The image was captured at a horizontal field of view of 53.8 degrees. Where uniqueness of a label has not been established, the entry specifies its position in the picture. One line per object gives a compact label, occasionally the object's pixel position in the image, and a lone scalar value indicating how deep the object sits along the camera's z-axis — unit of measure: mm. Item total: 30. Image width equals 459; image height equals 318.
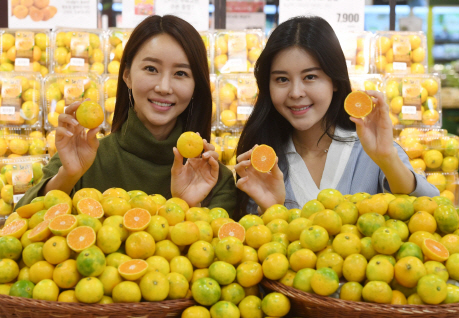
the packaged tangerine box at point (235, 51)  3639
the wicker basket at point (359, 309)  1129
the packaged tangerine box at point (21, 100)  3314
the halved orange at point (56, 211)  1370
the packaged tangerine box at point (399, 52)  3639
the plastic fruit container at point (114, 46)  3607
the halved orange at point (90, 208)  1395
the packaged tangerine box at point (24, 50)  3576
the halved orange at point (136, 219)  1334
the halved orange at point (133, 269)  1201
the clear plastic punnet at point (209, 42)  3637
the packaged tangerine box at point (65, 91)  3328
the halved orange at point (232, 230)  1422
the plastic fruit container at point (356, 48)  3676
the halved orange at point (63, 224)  1265
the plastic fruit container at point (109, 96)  3365
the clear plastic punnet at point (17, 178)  2795
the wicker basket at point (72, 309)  1150
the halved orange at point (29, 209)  1473
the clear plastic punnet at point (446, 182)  3180
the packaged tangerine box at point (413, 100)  3395
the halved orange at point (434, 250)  1227
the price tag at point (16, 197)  2797
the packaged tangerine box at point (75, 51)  3561
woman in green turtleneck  1851
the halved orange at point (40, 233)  1293
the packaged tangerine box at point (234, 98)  3391
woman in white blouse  1854
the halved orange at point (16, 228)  1352
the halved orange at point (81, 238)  1232
